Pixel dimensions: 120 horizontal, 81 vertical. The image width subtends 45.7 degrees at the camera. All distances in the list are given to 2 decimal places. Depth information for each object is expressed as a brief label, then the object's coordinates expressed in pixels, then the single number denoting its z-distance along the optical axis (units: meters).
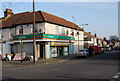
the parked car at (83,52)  25.88
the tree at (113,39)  121.04
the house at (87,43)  50.48
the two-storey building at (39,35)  24.28
